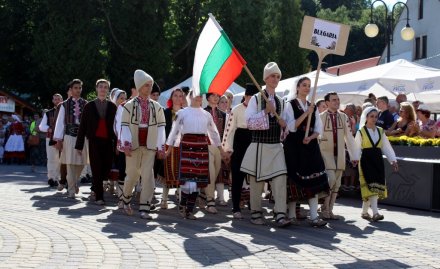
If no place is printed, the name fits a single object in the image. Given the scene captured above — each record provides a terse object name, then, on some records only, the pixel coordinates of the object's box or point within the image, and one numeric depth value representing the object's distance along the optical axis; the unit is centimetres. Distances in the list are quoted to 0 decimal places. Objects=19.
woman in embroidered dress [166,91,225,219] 1134
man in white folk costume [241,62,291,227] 1059
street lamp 2820
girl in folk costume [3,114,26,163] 2861
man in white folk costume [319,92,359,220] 1196
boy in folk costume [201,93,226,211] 1250
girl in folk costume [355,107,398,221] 1209
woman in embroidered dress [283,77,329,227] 1070
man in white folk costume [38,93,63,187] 1639
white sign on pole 1122
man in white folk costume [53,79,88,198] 1411
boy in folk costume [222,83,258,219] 1191
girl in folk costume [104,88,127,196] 1357
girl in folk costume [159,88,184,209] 1211
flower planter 1409
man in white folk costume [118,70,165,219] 1145
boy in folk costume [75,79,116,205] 1320
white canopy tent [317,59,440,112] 1761
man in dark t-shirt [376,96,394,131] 1580
